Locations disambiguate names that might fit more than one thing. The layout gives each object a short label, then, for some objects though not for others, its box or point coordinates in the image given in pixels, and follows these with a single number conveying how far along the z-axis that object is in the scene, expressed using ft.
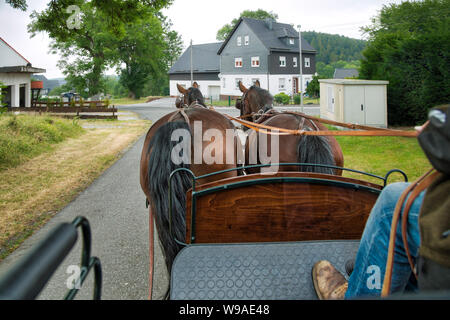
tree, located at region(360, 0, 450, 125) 44.98
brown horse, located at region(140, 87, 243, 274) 9.60
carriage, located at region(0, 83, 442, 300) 7.51
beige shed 48.96
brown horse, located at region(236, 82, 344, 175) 11.83
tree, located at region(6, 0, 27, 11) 34.17
